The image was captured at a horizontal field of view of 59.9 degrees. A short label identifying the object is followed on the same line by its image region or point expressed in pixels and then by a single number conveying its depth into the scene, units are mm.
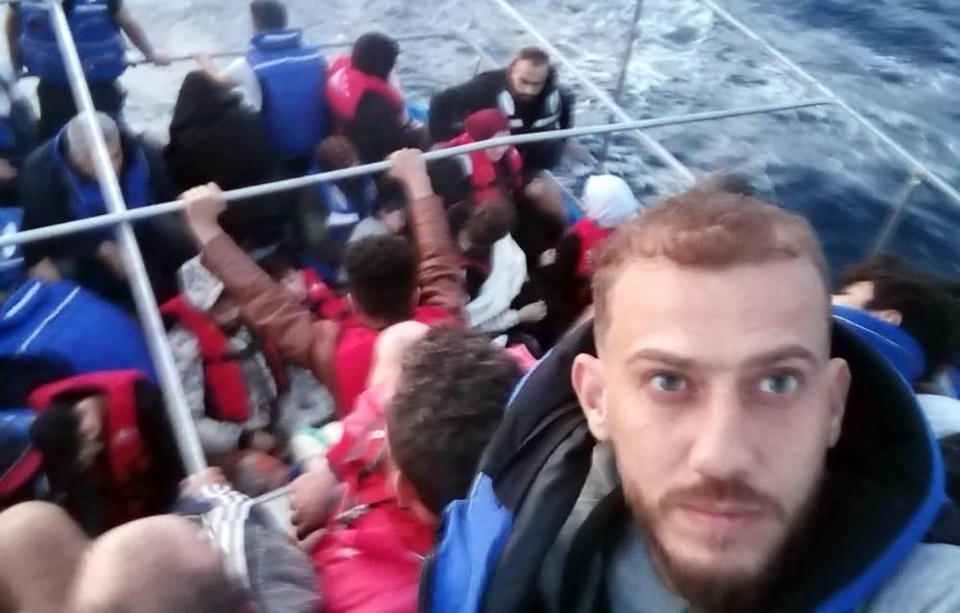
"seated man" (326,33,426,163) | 3273
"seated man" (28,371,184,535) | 1637
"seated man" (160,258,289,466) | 2170
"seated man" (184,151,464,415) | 2051
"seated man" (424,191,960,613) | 852
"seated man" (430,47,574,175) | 3684
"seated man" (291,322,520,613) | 1306
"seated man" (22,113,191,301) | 2529
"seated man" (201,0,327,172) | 3266
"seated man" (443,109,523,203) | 3238
